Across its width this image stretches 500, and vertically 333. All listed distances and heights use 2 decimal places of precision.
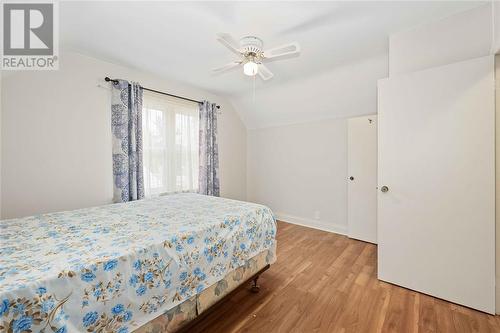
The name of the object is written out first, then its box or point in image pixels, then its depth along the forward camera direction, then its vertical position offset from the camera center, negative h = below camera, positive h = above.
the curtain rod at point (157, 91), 2.57 +1.11
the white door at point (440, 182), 1.62 -0.16
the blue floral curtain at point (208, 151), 3.63 +0.25
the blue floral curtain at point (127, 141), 2.64 +0.32
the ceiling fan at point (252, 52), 1.63 +0.97
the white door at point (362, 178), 3.01 -0.21
